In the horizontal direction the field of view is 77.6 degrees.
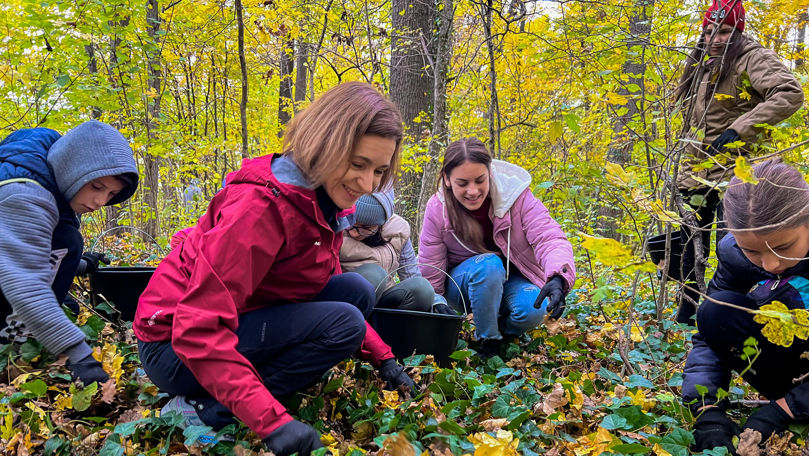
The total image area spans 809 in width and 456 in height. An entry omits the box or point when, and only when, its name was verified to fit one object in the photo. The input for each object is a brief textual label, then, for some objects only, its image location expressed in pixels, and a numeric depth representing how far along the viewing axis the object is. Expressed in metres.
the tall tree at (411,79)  5.29
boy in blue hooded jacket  1.87
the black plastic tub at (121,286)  2.55
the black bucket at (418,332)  2.22
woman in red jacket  1.41
